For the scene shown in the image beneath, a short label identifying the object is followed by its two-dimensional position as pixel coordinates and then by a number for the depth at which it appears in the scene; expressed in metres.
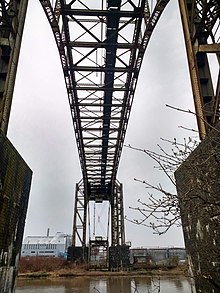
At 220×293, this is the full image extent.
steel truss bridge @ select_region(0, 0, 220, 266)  4.23
